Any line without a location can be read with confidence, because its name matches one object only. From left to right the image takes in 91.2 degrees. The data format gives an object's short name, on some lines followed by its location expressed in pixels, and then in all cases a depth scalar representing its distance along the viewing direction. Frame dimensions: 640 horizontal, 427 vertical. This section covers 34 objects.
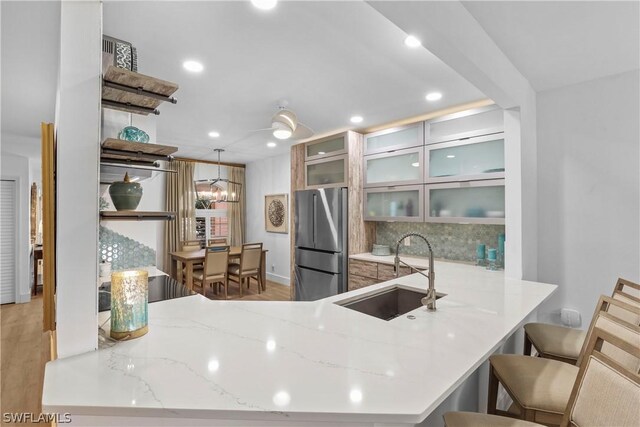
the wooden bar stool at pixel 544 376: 1.27
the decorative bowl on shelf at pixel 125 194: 1.29
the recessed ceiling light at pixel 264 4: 1.57
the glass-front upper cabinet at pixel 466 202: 3.02
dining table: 4.63
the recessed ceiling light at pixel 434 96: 2.84
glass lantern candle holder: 1.12
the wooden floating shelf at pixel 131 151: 1.20
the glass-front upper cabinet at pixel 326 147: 4.13
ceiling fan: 2.46
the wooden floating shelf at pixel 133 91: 1.14
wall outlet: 2.54
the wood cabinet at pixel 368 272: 3.47
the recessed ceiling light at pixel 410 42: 1.92
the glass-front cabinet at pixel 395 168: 3.58
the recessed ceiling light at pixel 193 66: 2.22
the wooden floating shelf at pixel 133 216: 1.15
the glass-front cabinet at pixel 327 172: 4.10
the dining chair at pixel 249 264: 5.01
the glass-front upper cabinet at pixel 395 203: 3.61
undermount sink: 1.94
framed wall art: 5.85
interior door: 4.75
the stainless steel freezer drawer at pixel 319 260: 4.00
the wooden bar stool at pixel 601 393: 0.87
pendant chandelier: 5.27
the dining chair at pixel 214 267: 4.60
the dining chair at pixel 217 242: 6.17
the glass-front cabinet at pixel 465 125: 2.98
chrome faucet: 1.62
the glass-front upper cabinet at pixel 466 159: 3.00
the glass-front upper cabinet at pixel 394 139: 3.59
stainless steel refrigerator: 4.00
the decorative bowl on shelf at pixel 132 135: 1.38
